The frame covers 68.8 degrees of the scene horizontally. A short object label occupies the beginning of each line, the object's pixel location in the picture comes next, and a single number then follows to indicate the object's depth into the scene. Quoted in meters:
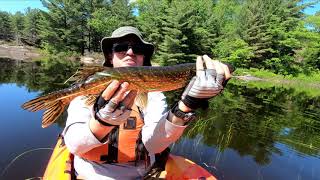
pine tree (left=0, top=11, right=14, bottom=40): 51.92
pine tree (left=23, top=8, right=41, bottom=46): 46.26
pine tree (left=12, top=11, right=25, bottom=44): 49.05
